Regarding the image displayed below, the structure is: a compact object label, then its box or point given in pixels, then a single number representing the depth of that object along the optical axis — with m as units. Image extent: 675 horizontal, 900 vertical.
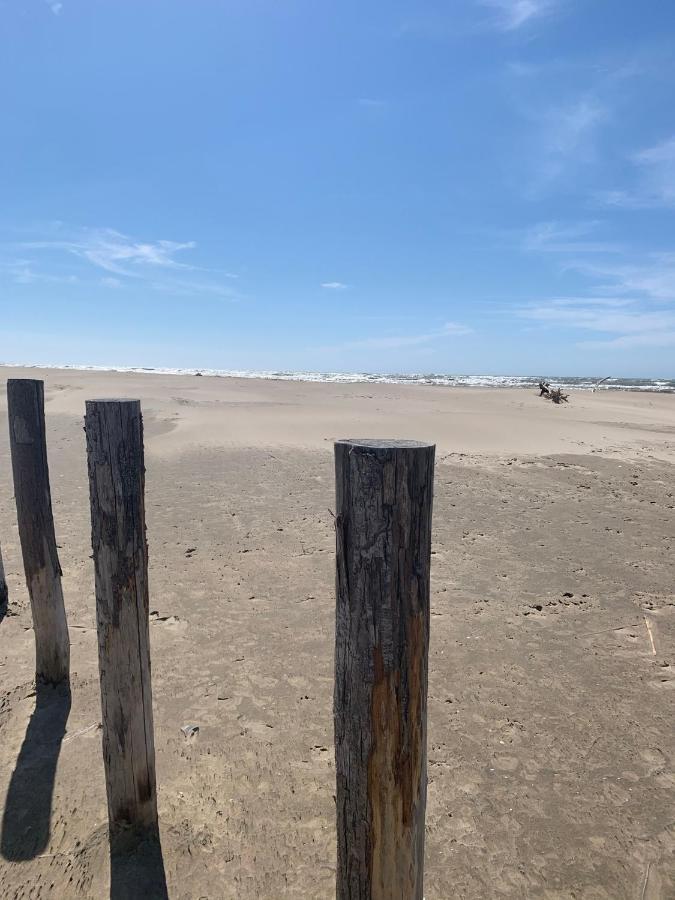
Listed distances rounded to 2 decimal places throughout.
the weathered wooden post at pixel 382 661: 1.79
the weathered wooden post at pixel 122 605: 2.82
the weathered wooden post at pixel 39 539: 4.17
